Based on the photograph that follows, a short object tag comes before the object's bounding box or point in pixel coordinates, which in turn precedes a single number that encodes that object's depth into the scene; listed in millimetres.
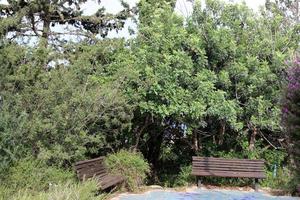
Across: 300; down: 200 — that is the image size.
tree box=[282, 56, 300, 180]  6988
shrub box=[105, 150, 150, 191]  10531
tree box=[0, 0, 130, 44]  13070
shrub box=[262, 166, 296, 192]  11498
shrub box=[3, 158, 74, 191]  8219
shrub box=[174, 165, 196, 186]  12328
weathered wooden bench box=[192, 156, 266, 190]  11594
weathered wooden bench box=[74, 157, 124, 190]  8930
